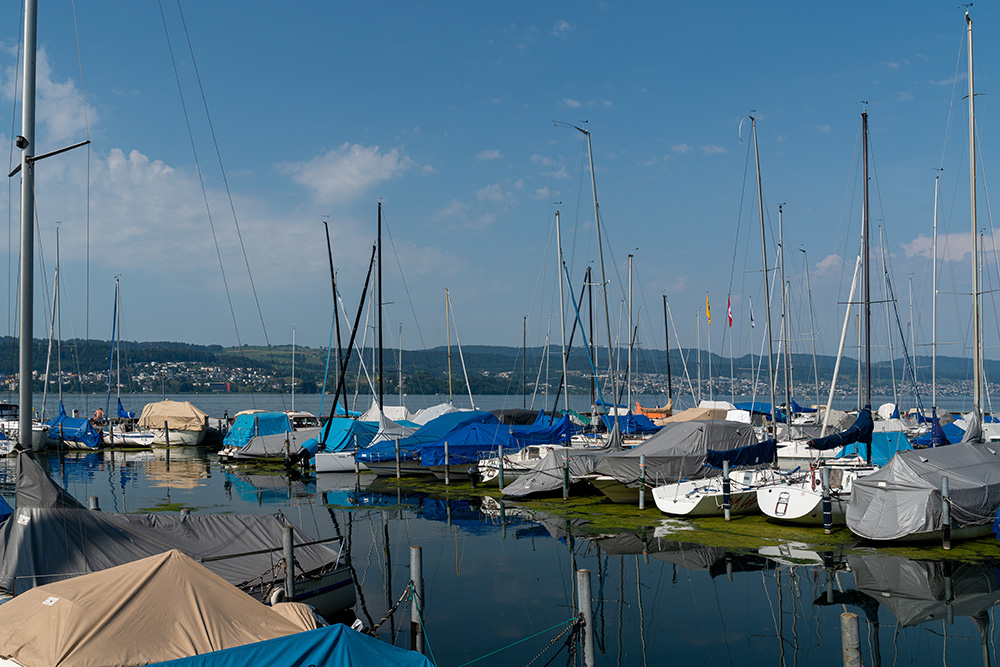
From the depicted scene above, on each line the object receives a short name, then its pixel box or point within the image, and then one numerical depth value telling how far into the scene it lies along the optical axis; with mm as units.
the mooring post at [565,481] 31156
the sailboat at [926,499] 20969
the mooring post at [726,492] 25578
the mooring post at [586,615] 11438
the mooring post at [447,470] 36812
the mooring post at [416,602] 13117
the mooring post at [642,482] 28172
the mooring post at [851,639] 9969
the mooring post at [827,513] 23281
